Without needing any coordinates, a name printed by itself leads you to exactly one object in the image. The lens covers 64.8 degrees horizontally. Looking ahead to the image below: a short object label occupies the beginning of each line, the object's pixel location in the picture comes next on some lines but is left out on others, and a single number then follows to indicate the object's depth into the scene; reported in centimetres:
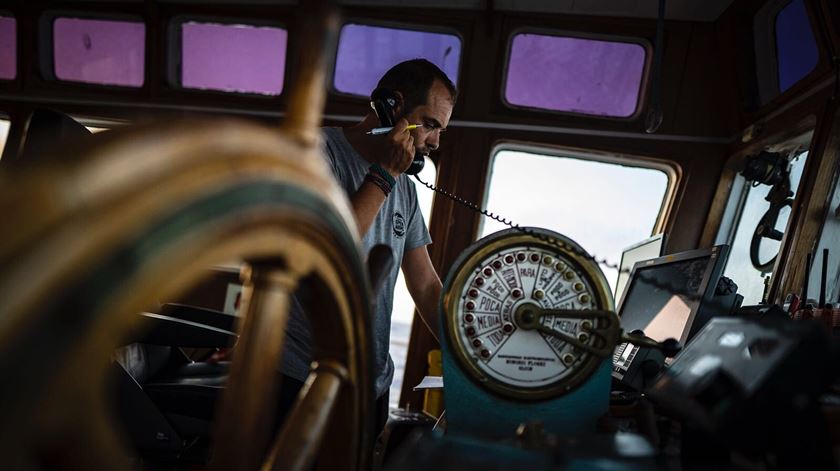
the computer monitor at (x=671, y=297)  162
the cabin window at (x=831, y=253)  213
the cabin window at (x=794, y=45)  244
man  158
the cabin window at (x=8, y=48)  354
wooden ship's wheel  27
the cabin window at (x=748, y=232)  258
